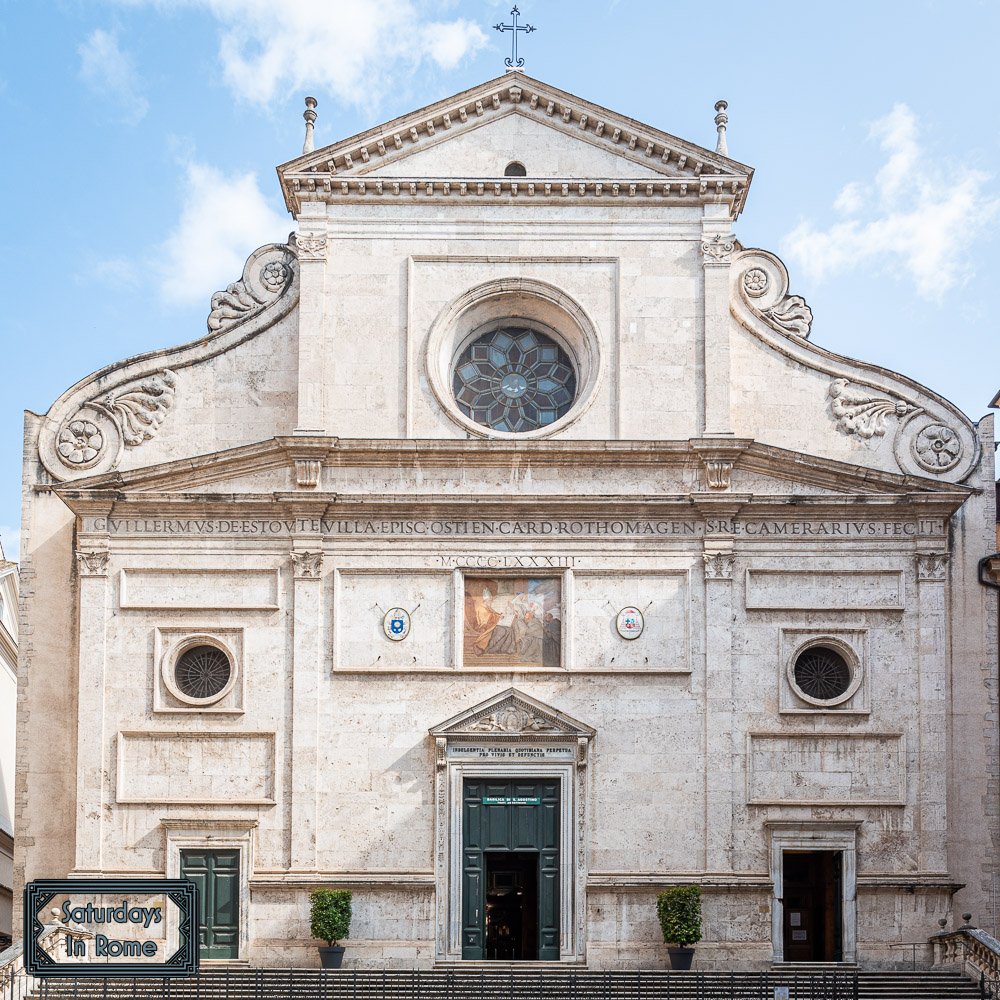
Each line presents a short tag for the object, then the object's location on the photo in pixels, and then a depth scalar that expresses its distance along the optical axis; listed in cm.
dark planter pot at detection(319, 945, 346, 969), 2364
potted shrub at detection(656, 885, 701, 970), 2359
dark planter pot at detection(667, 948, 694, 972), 2366
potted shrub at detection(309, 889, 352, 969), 2364
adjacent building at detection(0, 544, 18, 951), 3447
